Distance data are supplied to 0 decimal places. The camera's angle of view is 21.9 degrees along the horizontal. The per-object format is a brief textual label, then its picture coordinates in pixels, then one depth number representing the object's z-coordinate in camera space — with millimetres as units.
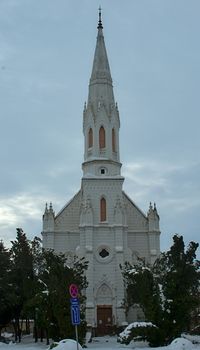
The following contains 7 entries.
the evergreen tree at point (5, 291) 39750
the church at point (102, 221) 51344
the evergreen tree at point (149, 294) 31812
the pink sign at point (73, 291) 20656
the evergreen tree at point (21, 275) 41438
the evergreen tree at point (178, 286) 32031
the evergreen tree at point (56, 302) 31703
